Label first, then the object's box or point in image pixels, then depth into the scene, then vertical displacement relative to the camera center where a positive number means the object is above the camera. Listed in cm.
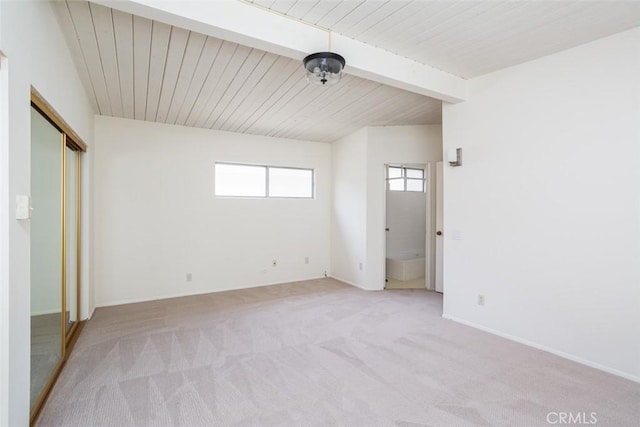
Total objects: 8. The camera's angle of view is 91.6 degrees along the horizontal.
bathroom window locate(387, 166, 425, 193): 651 +69
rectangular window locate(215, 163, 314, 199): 498 +51
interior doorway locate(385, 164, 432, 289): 582 -18
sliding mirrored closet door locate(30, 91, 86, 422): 195 -27
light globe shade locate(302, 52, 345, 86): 224 +107
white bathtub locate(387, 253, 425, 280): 558 -103
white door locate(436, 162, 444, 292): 479 -29
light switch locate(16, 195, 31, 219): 154 +2
